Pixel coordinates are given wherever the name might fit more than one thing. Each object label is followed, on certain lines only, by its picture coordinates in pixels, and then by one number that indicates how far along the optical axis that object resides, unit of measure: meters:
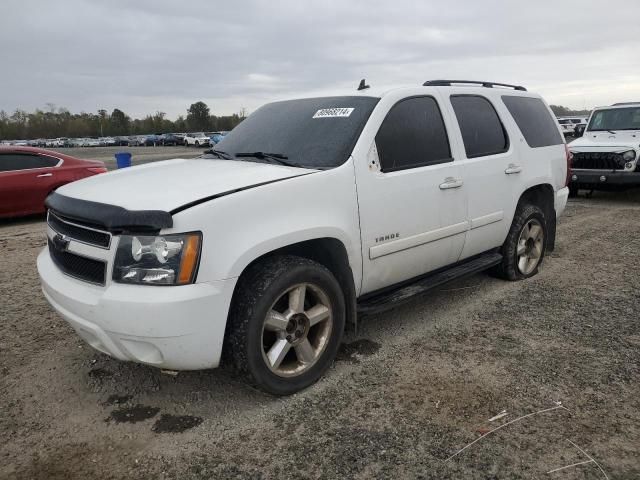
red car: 8.81
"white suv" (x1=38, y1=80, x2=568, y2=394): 2.60
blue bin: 15.00
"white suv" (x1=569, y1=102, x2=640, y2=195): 9.61
